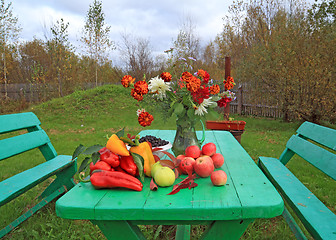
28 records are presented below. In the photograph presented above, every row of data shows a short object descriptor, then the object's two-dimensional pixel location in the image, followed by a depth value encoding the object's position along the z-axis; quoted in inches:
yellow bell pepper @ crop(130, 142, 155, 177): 65.7
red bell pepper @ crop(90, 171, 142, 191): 58.2
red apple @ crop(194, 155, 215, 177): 64.2
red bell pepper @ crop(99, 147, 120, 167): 63.0
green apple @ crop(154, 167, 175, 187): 59.8
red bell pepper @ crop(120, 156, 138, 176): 63.5
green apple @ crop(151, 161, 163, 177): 63.2
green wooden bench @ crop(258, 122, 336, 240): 68.0
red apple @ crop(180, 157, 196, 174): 65.9
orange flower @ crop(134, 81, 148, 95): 70.5
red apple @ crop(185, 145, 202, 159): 71.0
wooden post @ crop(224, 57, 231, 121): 208.4
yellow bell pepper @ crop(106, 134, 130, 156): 62.2
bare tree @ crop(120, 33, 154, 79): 617.4
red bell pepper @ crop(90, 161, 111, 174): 61.6
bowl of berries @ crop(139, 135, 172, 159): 84.2
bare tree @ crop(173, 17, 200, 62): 554.7
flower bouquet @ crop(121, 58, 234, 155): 70.8
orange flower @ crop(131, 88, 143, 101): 71.8
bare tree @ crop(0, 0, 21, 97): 502.0
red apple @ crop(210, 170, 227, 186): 60.2
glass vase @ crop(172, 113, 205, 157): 77.9
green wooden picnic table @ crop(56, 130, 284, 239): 50.7
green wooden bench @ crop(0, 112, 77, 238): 91.8
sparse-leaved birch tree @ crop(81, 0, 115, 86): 568.8
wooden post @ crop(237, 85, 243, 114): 452.8
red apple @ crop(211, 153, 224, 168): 72.3
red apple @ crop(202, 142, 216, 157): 73.4
